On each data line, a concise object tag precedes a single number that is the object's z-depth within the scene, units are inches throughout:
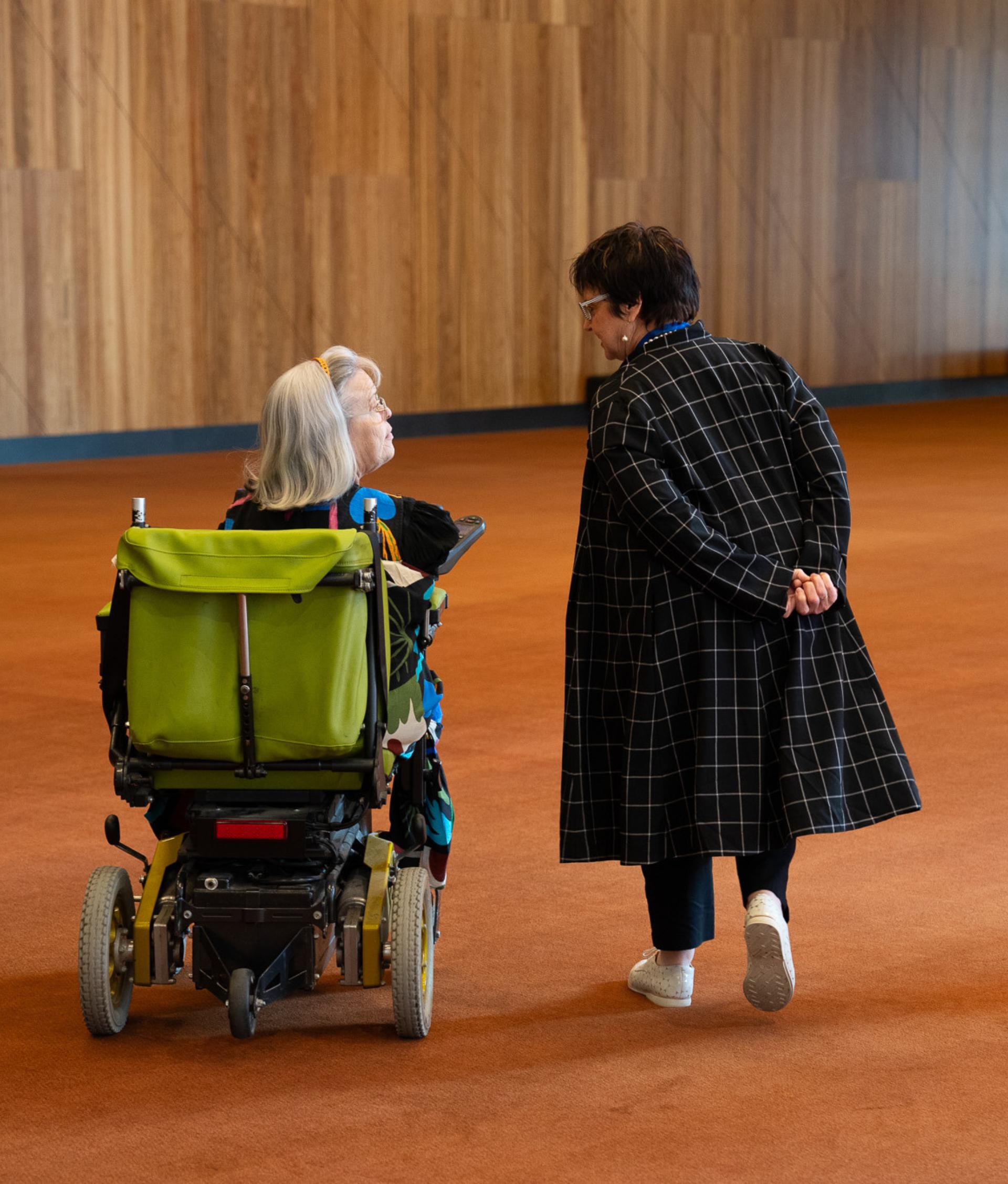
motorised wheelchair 196.1
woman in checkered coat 208.4
